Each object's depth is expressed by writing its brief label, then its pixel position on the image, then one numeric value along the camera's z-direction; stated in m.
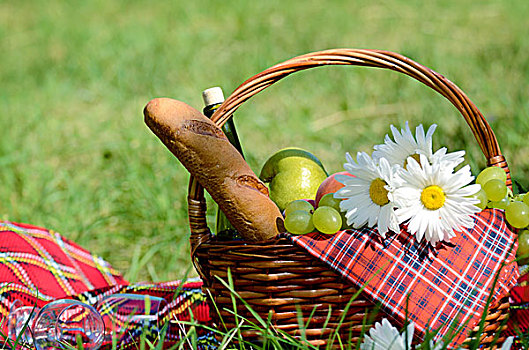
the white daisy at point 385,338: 1.36
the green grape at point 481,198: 1.42
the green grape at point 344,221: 1.43
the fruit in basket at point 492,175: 1.44
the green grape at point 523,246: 1.44
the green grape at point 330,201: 1.43
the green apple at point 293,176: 1.53
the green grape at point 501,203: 1.44
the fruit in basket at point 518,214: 1.42
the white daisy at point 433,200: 1.39
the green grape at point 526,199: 1.44
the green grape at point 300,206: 1.45
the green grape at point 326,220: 1.40
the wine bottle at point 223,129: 1.50
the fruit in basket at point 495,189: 1.43
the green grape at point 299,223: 1.42
